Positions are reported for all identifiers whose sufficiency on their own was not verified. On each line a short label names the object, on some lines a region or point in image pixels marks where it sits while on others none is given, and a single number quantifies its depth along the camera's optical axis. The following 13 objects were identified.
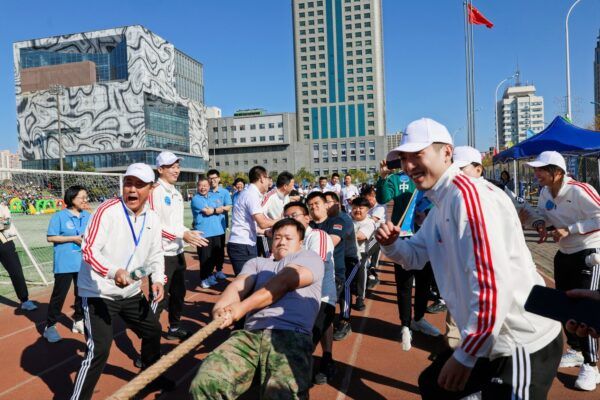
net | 9.84
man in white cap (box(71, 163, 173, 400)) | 3.26
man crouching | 2.72
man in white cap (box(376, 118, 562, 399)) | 1.80
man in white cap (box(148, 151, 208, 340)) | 5.02
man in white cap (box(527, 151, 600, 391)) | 3.70
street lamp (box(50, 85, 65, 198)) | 11.22
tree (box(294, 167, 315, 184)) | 74.06
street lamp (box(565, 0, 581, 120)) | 18.96
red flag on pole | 18.97
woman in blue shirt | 5.79
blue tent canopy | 9.88
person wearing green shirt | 4.90
